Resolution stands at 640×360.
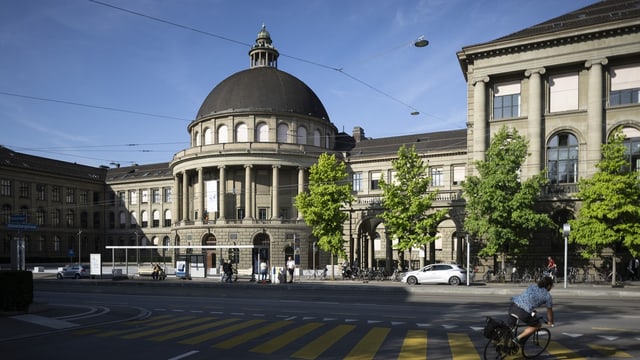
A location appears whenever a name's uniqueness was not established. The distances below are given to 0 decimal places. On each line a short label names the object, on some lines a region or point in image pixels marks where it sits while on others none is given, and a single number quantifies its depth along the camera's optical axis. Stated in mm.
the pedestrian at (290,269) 38781
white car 36781
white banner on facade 65062
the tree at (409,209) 45797
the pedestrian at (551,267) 36409
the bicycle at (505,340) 10570
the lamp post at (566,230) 31984
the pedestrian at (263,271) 38969
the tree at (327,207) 51812
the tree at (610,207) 33375
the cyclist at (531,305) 10828
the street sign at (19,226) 22438
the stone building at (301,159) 40250
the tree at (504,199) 37438
